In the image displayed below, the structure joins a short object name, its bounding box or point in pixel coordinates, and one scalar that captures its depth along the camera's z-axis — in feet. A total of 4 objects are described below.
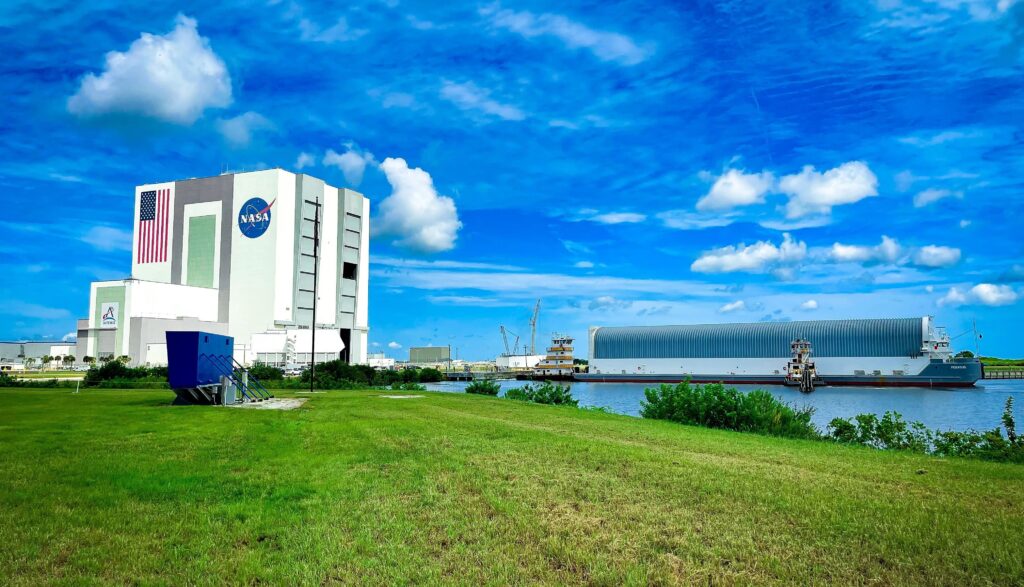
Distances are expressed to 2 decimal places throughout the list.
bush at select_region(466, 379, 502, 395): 133.90
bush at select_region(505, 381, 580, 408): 103.76
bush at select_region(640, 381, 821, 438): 64.69
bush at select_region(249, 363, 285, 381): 165.89
